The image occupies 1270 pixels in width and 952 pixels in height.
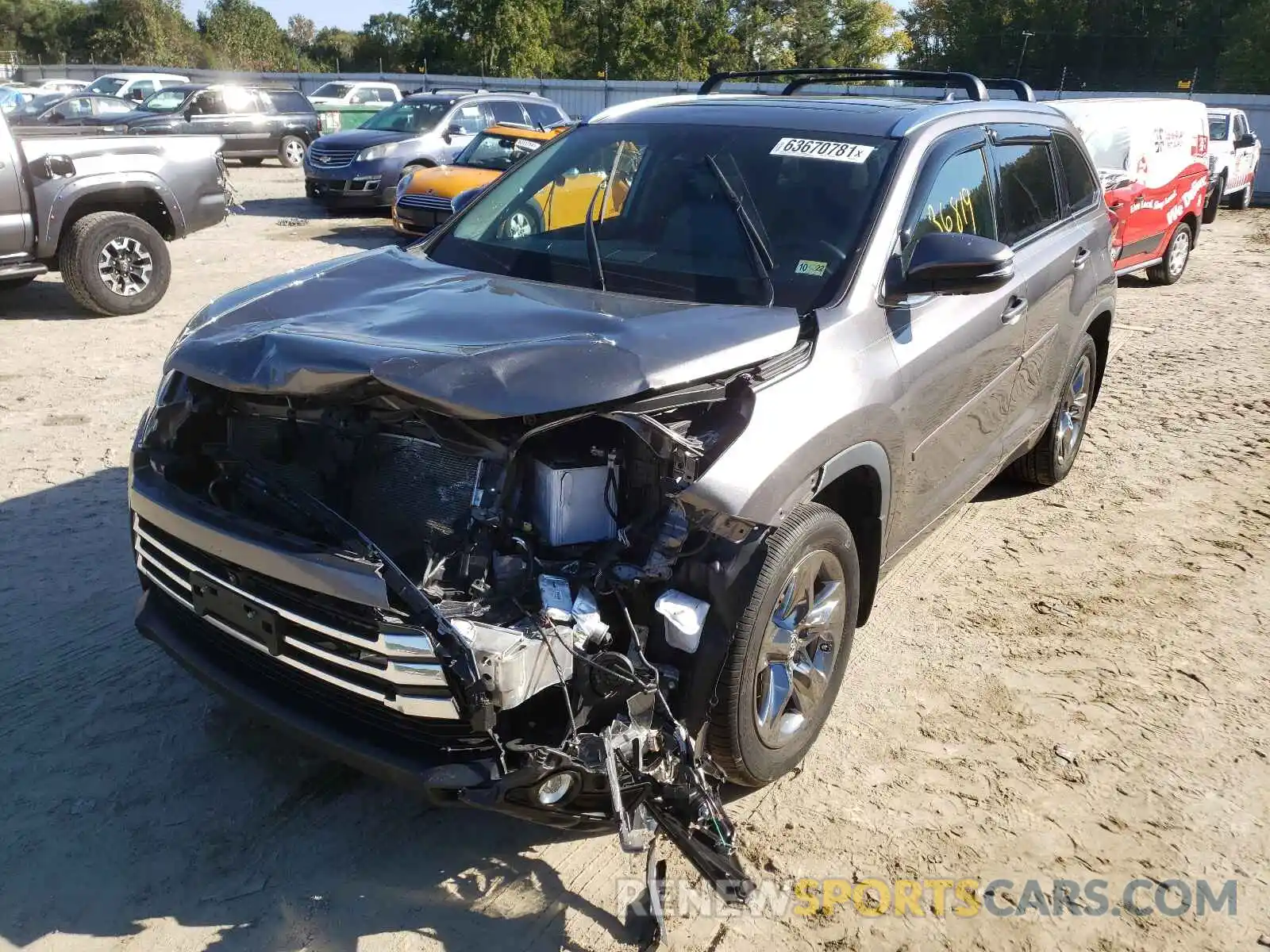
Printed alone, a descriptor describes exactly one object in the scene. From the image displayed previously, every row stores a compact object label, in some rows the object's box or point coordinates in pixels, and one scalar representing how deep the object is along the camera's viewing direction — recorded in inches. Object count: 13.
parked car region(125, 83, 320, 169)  763.2
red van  414.3
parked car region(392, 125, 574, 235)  456.1
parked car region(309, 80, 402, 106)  1022.1
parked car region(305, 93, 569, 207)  576.4
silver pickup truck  314.7
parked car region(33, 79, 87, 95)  1062.1
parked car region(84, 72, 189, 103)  975.0
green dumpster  897.8
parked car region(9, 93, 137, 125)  762.8
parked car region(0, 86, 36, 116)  876.7
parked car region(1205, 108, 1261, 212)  676.7
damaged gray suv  95.5
